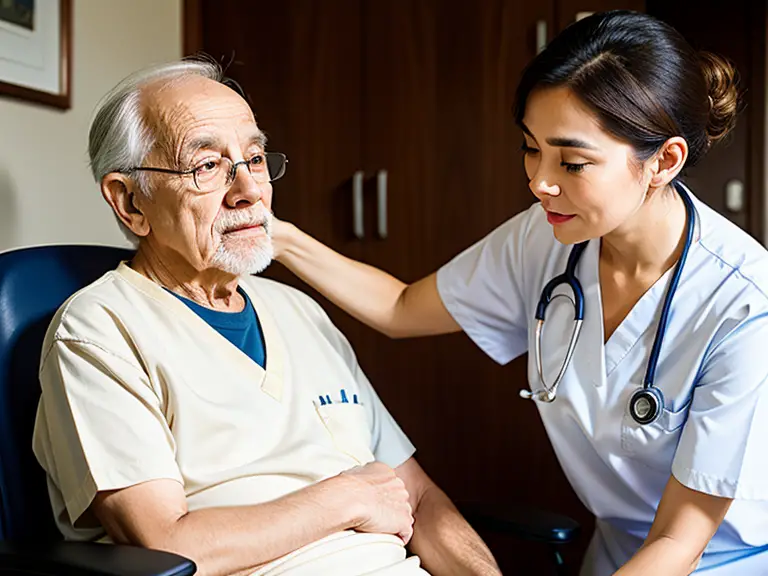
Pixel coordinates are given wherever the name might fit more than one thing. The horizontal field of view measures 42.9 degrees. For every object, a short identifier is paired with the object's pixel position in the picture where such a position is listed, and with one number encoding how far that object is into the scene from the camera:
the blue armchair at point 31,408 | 1.46
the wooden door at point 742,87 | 2.59
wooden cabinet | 2.47
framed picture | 1.96
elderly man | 1.37
